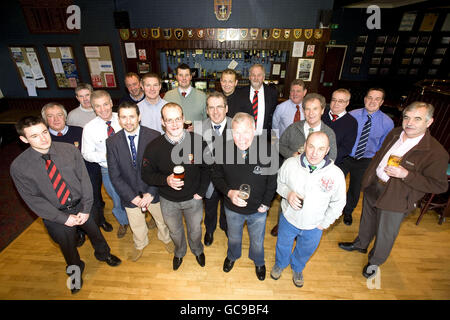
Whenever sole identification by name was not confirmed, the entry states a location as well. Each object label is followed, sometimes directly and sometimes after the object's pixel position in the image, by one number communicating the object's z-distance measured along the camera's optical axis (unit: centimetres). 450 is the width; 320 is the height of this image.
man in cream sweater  189
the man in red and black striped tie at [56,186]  198
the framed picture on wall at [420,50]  883
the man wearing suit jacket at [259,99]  351
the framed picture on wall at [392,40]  877
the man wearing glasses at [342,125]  284
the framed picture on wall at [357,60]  907
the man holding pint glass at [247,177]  195
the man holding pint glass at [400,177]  204
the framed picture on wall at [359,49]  892
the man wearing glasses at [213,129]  258
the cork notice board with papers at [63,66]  651
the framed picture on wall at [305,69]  662
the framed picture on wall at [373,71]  925
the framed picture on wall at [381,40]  877
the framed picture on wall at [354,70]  923
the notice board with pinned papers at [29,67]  652
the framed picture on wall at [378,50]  895
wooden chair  342
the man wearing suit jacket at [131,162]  225
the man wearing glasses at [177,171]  204
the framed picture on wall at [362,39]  878
